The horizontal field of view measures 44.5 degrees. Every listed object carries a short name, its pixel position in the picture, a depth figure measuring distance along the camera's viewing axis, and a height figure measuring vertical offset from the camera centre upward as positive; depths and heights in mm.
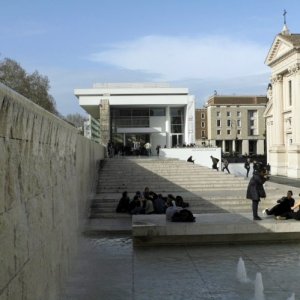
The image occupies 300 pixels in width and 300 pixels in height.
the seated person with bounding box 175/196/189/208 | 13330 -1824
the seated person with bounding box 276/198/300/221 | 10487 -1853
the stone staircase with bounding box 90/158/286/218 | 14757 -1713
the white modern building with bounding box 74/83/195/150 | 41901 +4916
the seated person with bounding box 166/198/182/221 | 10438 -1697
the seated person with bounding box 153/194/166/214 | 13132 -1910
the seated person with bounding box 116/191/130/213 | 14133 -2030
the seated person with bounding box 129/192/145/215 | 13294 -1998
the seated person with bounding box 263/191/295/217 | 11048 -1671
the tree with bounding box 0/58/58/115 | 41286 +8392
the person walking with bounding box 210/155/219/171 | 29115 -824
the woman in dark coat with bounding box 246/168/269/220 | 10668 -1180
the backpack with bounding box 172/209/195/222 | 10095 -1787
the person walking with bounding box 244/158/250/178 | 32260 -1188
